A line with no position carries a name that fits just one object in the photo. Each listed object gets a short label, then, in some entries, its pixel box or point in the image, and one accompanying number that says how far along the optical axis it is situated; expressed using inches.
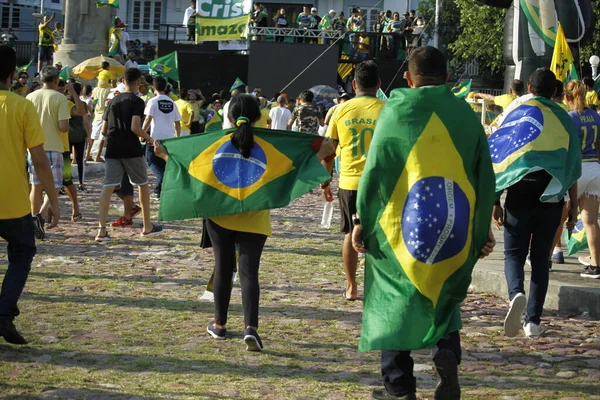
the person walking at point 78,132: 637.3
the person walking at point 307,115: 796.6
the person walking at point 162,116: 575.0
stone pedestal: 1400.1
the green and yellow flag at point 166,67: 1200.8
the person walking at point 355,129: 350.6
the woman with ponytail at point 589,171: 388.8
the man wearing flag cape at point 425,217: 215.0
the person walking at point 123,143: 486.0
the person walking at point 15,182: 276.8
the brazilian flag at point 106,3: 1331.2
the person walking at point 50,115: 469.7
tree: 1846.7
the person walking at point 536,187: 304.8
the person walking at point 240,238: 291.4
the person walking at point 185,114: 719.7
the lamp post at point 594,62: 962.1
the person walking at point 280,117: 883.4
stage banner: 1099.9
